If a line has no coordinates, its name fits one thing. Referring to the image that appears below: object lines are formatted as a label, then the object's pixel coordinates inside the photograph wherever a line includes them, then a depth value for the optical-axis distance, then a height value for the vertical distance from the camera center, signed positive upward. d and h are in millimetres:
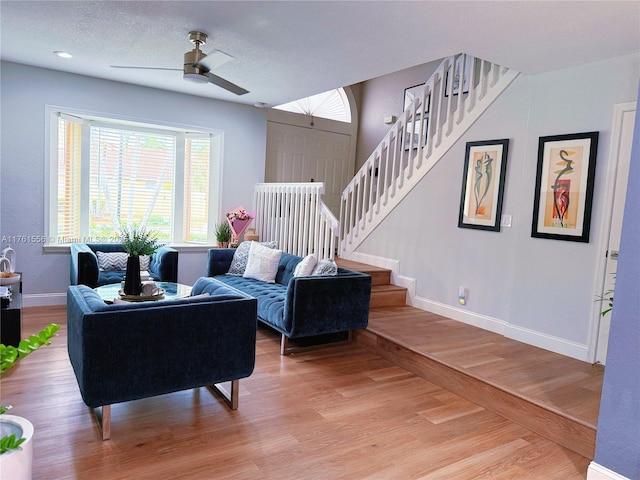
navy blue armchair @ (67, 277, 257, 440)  2260 -824
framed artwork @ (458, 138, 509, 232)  4270 +330
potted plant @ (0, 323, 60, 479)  1341 -857
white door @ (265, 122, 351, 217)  6473 +757
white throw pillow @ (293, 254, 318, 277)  4031 -562
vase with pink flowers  5734 -259
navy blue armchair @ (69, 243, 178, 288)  4277 -746
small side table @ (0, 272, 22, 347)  3303 -1034
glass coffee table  3283 -787
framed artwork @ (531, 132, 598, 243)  3561 +301
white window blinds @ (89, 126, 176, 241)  5352 +205
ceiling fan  3256 +1032
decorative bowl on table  3676 -764
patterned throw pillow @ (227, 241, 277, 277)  5109 -665
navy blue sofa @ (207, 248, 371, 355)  3686 -885
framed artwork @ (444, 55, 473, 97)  4917 +1661
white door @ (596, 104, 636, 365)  3311 +267
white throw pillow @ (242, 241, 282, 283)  4824 -679
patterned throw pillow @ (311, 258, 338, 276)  3955 -559
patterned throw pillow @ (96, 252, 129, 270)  4793 -725
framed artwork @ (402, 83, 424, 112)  6055 +1690
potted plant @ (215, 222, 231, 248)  5762 -455
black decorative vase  3266 -617
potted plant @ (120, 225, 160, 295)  3271 -502
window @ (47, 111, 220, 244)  5066 +204
